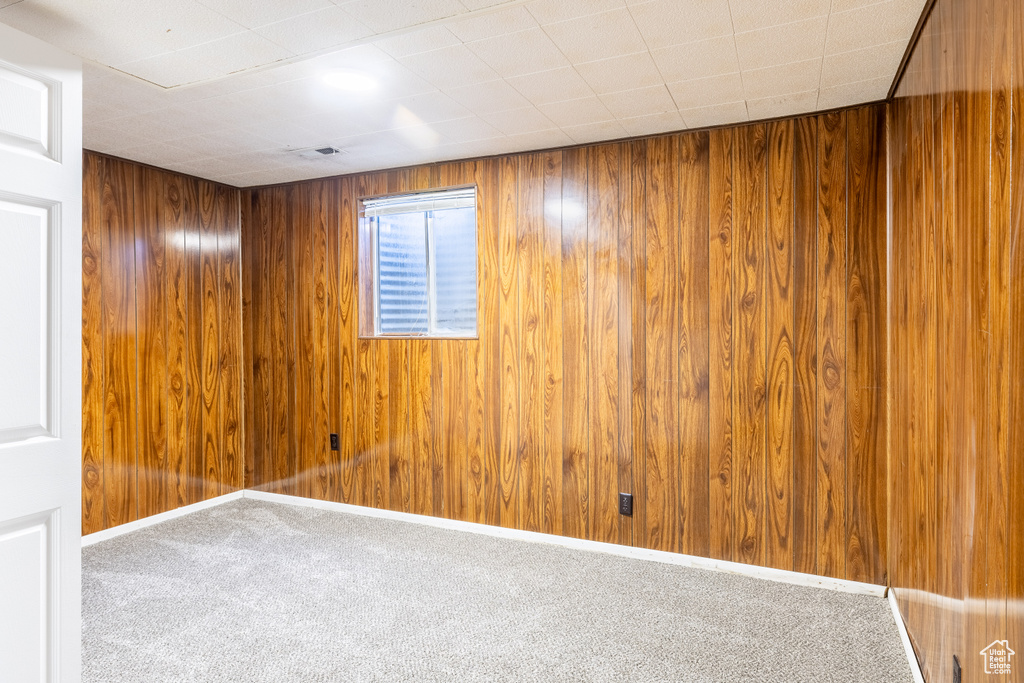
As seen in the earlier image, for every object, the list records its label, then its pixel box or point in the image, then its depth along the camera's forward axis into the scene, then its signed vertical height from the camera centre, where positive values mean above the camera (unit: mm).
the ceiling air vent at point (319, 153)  3373 +1066
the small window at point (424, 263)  3680 +494
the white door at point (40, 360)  1645 -50
